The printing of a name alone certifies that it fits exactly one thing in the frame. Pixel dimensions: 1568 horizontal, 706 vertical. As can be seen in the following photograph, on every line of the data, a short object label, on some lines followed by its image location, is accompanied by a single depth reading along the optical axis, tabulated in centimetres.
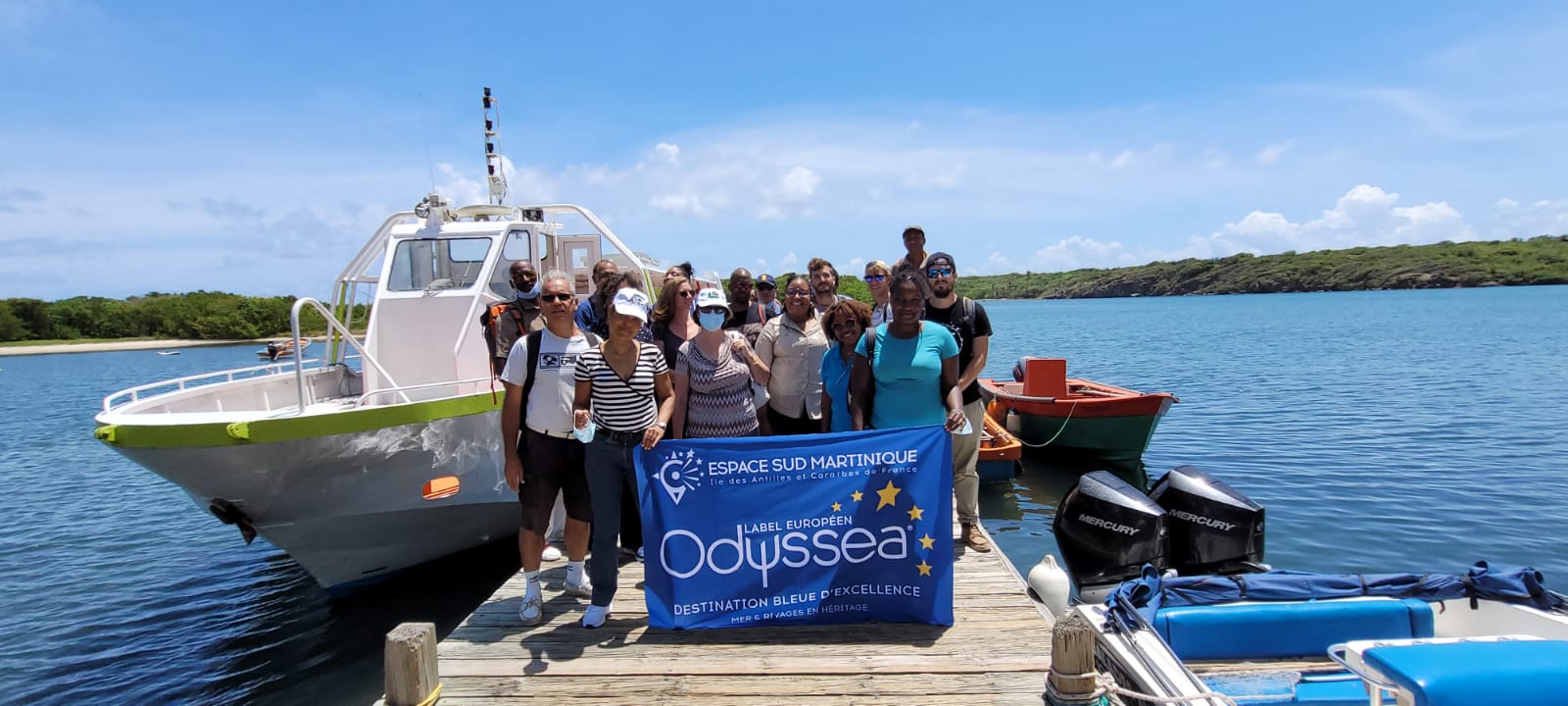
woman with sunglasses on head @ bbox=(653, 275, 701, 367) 535
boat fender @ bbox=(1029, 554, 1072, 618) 591
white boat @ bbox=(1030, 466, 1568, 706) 451
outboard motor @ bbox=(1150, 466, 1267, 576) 605
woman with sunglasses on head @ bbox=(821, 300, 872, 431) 532
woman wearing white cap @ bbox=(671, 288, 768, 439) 493
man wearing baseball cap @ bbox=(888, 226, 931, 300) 750
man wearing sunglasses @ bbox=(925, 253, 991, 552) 544
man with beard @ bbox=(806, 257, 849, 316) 666
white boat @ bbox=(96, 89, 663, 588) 649
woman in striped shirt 425
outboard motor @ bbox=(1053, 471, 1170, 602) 601
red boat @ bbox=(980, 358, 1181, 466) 1347
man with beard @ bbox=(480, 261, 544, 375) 633
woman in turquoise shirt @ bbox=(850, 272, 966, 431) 489
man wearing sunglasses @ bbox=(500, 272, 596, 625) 444
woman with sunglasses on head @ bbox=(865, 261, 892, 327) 641
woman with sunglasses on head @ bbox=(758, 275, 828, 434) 565
